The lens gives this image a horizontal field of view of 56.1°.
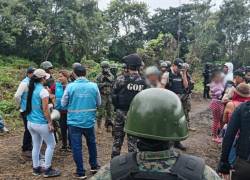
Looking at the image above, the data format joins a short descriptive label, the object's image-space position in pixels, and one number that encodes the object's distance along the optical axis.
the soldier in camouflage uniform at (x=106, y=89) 5.16
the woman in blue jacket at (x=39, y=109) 3.27
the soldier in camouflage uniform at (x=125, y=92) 2.99
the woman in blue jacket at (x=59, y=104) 4.10
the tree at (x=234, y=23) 15.95
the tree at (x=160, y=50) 9.53
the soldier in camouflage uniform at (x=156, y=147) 1.09
